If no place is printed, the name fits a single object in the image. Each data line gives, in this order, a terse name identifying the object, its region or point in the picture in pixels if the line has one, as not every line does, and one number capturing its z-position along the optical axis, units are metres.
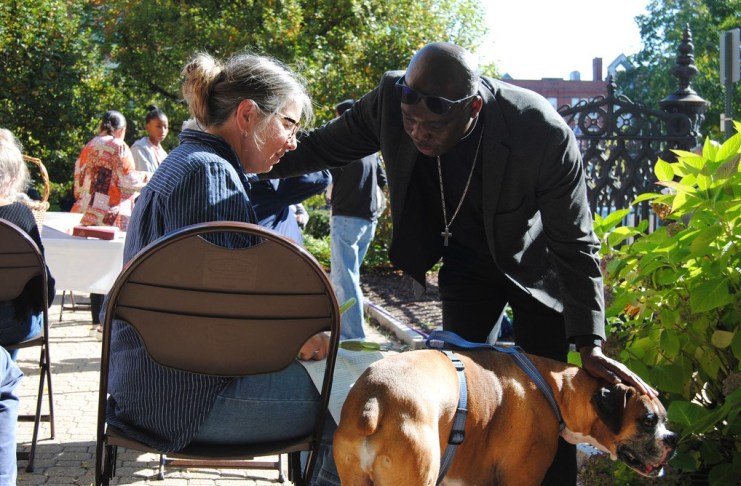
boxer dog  2.02
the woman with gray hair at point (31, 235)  4.13
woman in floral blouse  7.70
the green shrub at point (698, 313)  2.88
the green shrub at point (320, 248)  13.43
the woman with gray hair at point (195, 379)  2.27
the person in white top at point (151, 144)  9.23
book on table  6.64
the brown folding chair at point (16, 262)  3.71
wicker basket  5.54
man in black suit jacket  2.60
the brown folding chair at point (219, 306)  2.15
